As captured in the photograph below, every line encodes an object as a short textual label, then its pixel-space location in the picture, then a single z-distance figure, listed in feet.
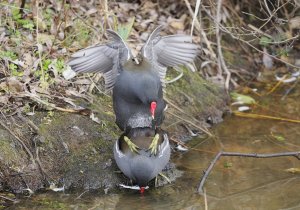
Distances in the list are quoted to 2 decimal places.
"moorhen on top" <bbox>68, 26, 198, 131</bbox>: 32.45
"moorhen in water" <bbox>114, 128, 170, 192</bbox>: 31.91
